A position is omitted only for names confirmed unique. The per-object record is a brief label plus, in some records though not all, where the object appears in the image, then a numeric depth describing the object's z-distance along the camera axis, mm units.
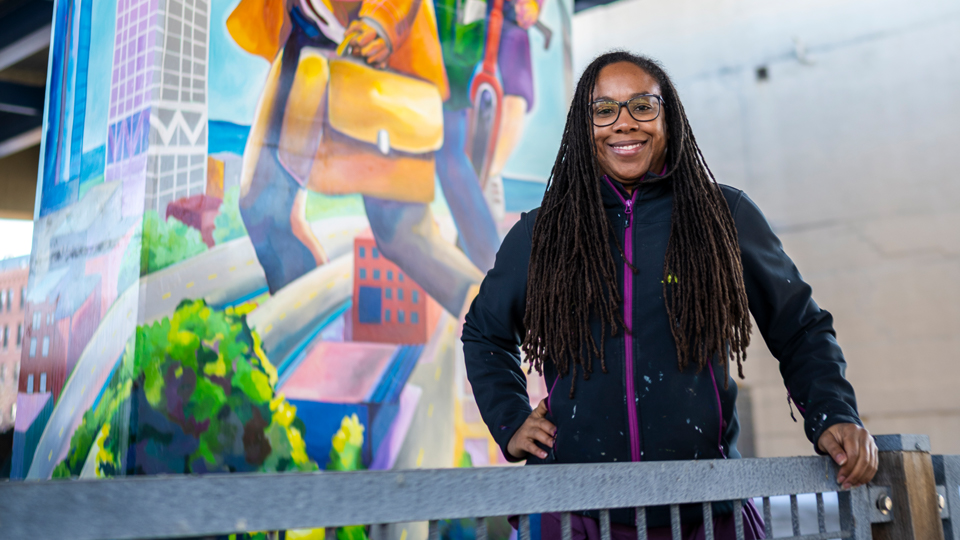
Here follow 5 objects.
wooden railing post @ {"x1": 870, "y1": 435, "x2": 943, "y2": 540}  1162
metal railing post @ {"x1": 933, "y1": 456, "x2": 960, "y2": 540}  1265
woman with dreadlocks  1196
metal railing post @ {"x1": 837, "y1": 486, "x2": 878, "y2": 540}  1122
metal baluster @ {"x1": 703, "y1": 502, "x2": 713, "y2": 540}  939
